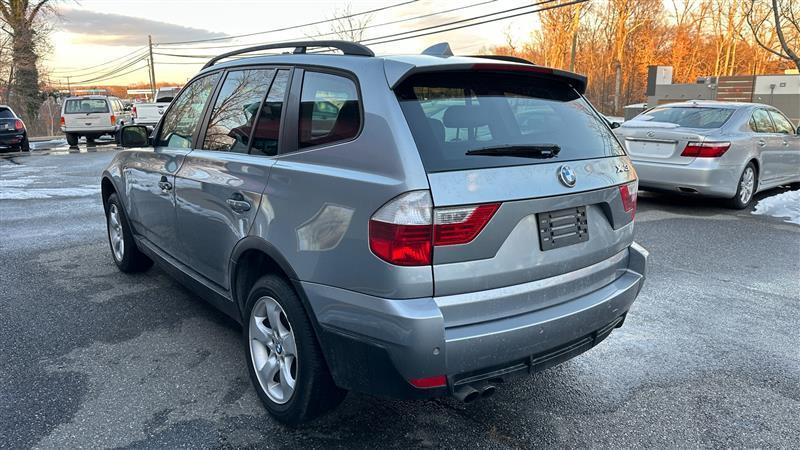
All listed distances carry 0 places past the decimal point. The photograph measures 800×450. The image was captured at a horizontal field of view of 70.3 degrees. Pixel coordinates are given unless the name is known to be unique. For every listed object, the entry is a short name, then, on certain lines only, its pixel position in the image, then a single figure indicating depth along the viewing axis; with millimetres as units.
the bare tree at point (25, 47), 30875
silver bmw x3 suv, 2186
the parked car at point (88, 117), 21317
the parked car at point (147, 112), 23359
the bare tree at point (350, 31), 41541
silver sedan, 7777
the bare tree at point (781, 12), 11414
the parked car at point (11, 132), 17828
